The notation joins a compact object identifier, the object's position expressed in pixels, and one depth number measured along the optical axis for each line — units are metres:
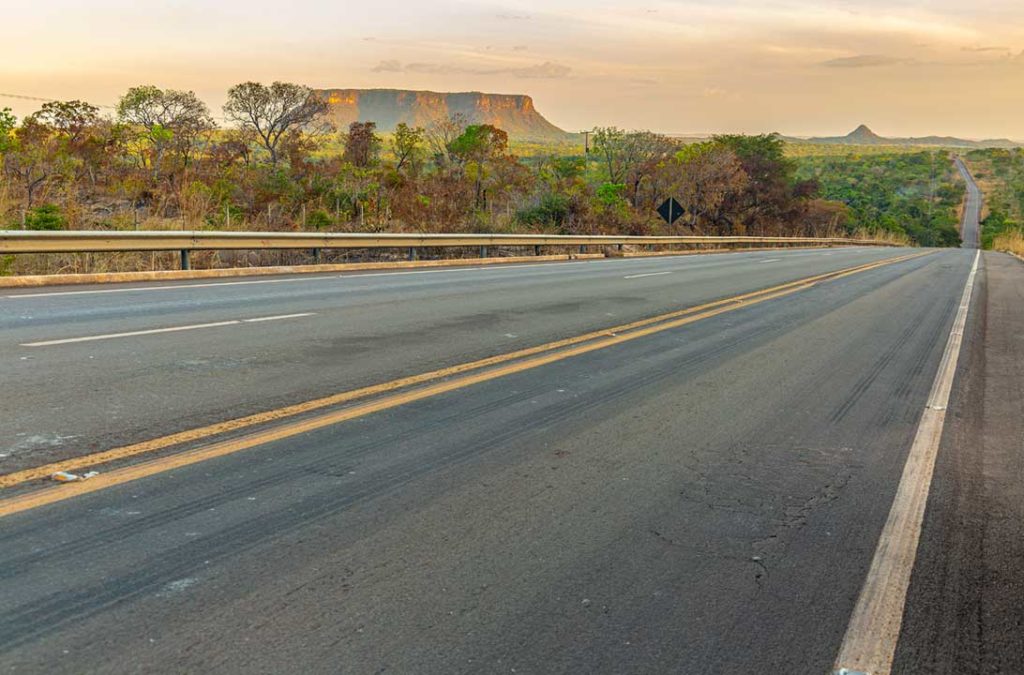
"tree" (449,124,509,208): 41.56
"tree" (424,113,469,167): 45.47
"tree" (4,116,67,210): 21.31
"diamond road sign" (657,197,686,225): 37.22
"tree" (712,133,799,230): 62.88
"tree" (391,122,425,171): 45.59
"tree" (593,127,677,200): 56.75
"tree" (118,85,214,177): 37.50
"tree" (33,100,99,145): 31.66
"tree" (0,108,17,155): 23.44
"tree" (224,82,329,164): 49.44
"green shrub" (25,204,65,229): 15.52
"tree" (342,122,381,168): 45.91
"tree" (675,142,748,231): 54.72
